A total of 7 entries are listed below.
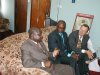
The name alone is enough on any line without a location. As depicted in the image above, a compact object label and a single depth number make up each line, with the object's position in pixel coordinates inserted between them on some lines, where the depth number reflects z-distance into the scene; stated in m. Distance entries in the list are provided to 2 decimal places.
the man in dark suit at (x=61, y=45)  1.37
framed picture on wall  1.77
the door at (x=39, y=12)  2.08
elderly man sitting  1.08
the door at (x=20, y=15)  2.29
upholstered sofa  1.11
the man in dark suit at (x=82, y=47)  1.45
